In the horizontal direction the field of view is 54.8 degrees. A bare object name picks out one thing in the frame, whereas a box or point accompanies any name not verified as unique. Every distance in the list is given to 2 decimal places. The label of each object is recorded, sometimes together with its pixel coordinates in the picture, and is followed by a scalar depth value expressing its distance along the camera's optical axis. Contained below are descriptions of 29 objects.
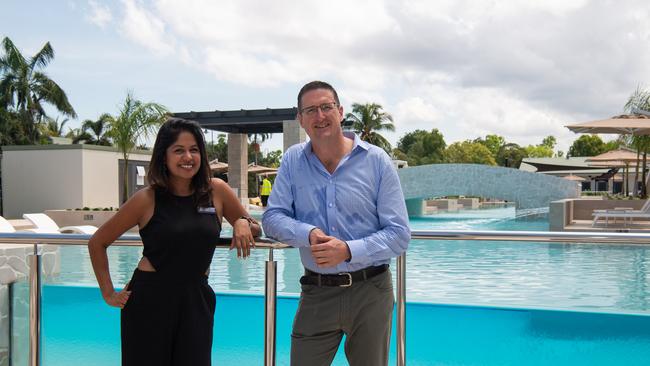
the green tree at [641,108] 21.58
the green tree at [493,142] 88.75
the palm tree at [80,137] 48.41
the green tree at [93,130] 48.38
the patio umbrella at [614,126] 15.45
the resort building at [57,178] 23.53
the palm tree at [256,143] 53.46
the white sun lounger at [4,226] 7.93
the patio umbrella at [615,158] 24.90
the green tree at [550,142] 100.19
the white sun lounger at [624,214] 13.28
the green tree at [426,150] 68.69
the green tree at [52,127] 39.56
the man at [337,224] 2.38
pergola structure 26.44
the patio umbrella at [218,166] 34.53
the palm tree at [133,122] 20.44
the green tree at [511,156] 79.50
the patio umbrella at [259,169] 37.02
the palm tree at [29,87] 35.41
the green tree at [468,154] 68.38
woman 2.37
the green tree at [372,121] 51.19
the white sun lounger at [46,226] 10.75
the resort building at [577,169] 53.98
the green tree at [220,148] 56.99
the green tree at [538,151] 92.12
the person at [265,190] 27.52
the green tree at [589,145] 83.06
